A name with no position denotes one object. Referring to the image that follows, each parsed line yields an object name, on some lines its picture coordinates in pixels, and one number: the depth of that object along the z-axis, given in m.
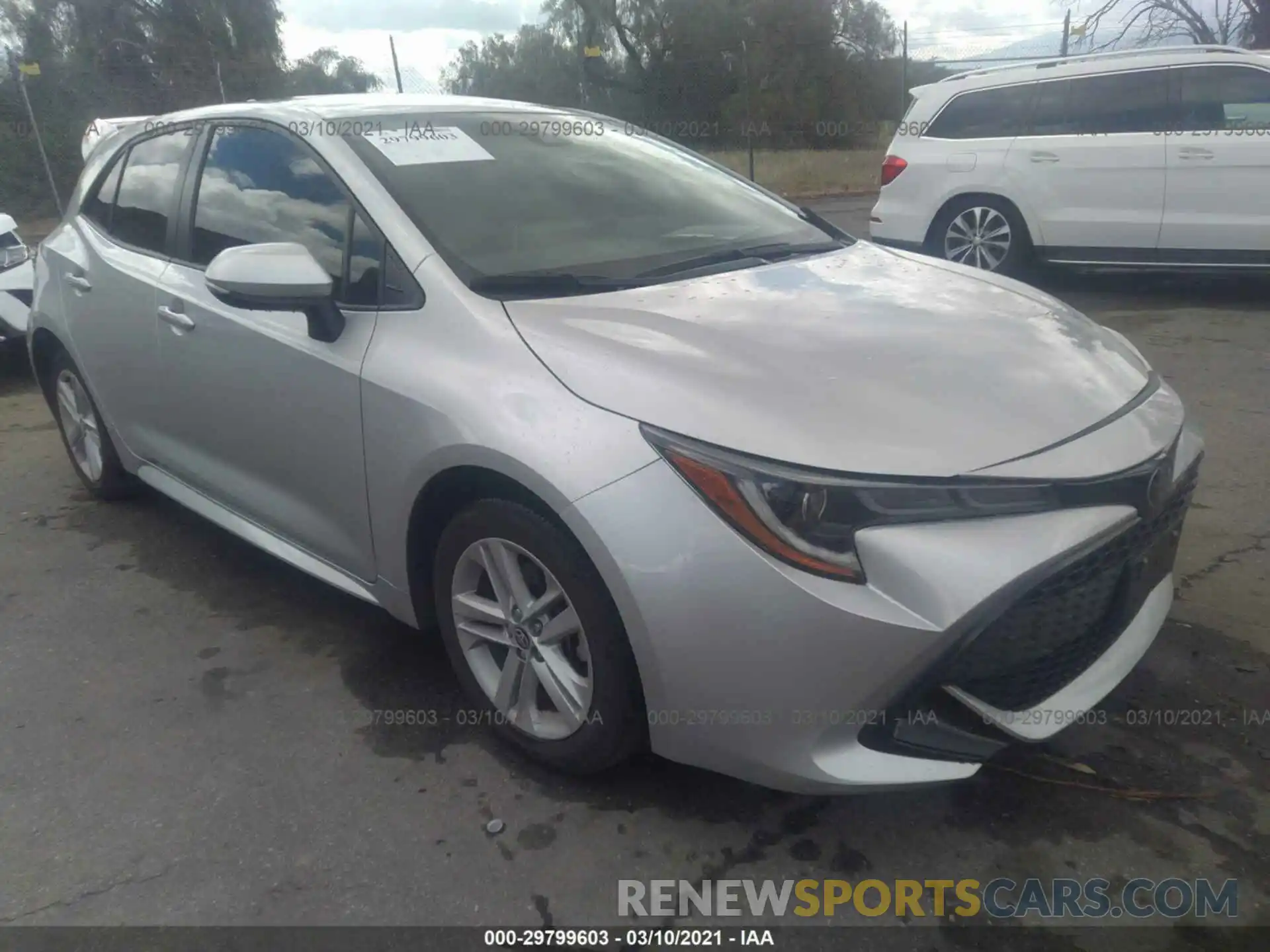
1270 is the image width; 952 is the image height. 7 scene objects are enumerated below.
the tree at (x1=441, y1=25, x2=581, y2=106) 24.20
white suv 7.01
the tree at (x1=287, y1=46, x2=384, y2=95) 19.84
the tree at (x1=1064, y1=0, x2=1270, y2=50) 16.69
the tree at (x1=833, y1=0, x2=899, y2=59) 23.98
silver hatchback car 1.96
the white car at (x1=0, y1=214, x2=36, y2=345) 6.66
